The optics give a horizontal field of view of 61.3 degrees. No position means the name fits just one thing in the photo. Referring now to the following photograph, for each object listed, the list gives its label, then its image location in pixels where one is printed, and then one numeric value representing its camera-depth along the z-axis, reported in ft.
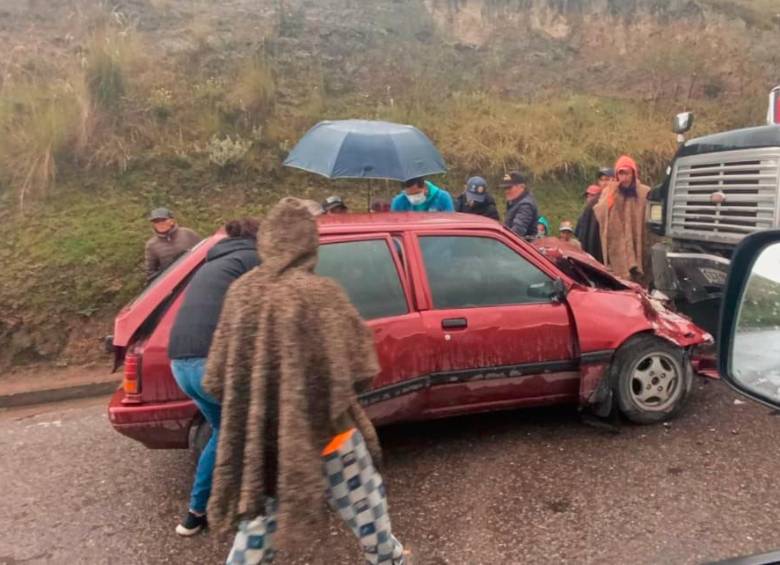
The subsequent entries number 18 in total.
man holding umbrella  19.69
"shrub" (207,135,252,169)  27.30
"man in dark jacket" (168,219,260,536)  9.87
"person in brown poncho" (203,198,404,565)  7.50
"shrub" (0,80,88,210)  25.20
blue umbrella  18.65
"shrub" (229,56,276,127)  30.19
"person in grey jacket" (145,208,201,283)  20.39
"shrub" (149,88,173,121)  28.94
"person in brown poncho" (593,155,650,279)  21.39
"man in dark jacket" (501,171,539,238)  20.99
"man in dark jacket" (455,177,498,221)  21.29
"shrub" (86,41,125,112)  28.37
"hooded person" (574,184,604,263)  22.30
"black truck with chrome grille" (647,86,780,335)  16.46
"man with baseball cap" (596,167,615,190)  23.37
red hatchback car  12.71
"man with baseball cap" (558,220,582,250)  23.84
